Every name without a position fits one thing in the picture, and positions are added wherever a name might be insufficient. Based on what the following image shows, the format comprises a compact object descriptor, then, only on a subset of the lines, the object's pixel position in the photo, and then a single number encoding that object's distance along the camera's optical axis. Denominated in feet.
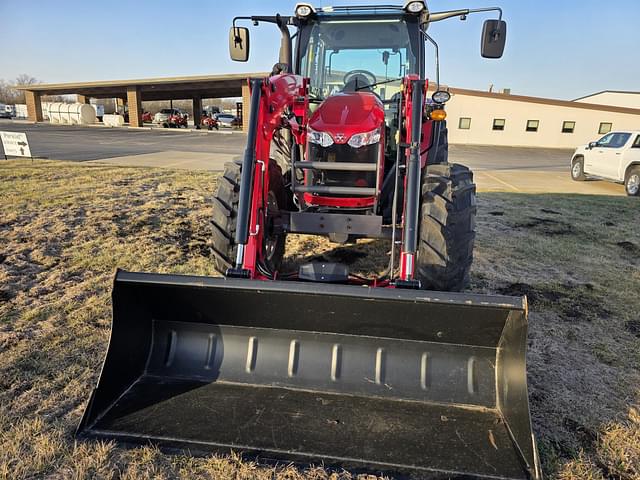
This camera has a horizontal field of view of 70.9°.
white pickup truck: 36.37
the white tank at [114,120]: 134.62
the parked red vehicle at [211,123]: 126.93
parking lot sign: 37.17
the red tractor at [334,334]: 6.97
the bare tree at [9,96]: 301.14
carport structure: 114.42
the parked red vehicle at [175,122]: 131.54
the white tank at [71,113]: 137.39
